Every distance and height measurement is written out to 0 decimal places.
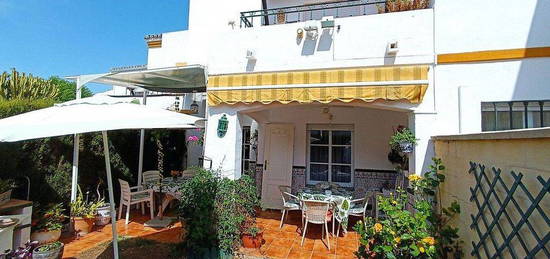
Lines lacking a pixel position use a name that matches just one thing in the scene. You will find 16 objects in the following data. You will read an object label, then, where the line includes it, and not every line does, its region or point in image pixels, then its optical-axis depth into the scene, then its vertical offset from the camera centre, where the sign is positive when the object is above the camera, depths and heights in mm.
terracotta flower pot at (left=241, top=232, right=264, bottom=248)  6699 -2667
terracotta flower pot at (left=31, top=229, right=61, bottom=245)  6426 -2608
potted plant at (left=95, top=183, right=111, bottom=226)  8281 -2558
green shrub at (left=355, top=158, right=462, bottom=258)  4504 -1688
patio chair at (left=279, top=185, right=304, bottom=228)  8258 -2082
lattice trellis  2416 -805
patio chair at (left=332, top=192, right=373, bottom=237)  7914 -2092
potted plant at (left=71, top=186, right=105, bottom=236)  7562 -2397
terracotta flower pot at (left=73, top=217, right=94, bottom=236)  7539 -2658
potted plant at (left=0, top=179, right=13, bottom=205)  5777 -1281
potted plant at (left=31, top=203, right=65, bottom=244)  6477 -2368
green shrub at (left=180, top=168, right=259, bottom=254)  5707 -1696
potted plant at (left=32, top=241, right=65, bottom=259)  5445 -2533
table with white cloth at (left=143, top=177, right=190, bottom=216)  8792 -1786
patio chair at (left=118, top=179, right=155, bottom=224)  8568 -2120
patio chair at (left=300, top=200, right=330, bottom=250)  7008 -1944
